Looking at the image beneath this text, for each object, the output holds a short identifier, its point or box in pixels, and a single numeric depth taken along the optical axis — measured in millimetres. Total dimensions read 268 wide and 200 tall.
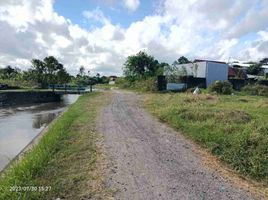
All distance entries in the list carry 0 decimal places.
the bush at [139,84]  22235
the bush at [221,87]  18003
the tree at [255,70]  39938
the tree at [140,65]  32204
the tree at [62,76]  33799
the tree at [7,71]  44597
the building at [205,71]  25091
